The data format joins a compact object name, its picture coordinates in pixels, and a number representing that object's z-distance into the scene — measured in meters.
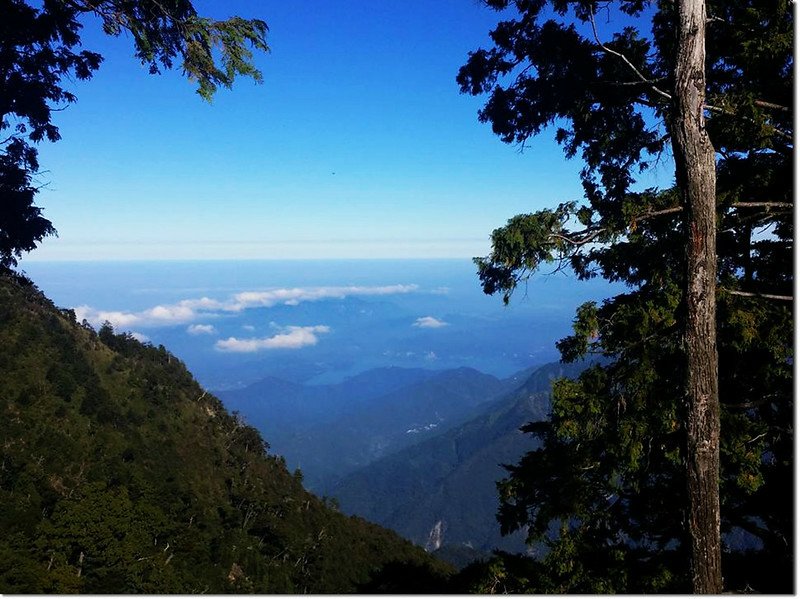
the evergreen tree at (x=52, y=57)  6.76
